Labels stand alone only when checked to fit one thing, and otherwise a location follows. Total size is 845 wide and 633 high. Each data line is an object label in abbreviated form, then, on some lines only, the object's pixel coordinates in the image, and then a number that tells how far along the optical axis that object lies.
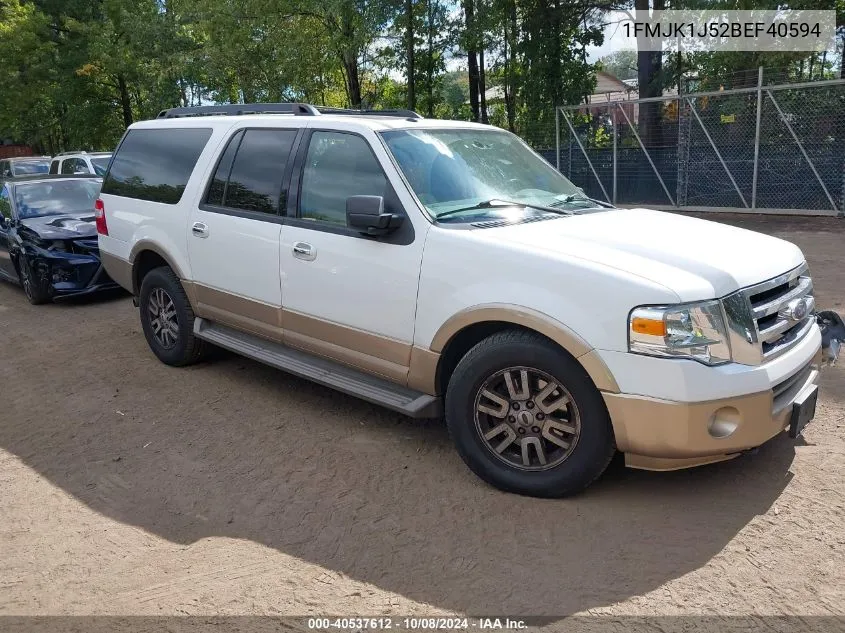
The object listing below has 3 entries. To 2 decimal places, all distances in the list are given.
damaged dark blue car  8.68
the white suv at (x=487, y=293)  3.24
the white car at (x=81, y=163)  15.07
